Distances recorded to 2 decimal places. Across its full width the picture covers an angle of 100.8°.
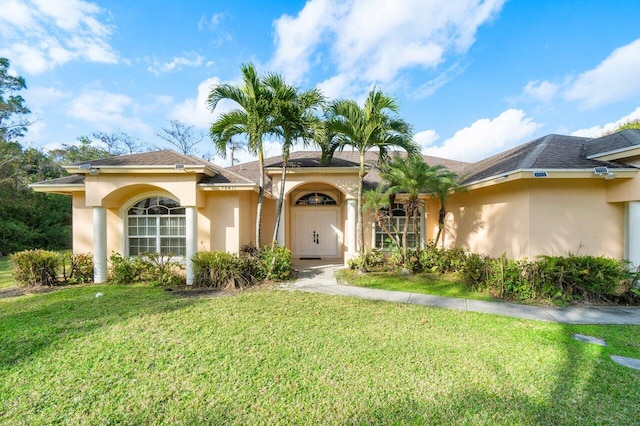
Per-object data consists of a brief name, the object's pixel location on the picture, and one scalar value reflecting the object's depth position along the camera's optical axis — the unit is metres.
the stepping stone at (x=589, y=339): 4.90
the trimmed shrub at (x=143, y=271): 9.30
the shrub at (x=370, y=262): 10.53
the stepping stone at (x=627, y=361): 4.16
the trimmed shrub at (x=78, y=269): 9.39
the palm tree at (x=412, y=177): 9.66
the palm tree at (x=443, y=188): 9.73
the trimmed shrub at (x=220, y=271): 8.80
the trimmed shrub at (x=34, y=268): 8.95
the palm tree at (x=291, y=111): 8.85
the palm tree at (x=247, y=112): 8.75
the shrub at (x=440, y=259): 10.73
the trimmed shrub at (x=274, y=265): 9.34
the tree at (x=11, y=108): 20.09
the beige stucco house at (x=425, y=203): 8.08
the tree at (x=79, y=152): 28.55
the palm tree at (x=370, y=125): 9.38
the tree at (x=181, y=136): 33.47
